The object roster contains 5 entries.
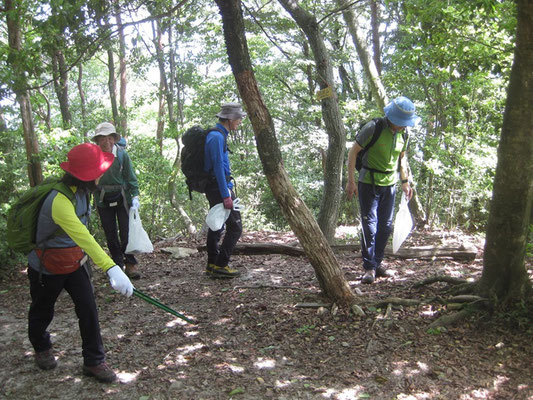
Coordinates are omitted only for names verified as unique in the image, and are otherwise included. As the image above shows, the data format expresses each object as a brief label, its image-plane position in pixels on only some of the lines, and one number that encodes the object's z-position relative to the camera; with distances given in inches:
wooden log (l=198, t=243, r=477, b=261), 238.1
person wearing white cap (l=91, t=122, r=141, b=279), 211.6
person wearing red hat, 116.0
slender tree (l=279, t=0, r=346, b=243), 240.2
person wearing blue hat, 182.9
